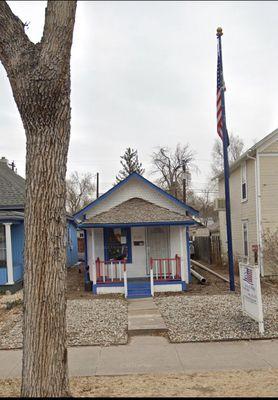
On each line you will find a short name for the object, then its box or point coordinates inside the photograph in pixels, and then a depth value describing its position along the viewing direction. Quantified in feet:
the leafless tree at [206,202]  227.18
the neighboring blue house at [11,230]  50.11
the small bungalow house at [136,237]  47.06
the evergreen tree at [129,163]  191.64
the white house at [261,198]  56.59
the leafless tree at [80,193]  240.32
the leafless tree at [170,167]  191.52
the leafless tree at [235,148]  192.44
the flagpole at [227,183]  43.83
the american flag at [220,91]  44.24
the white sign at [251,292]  26.99
